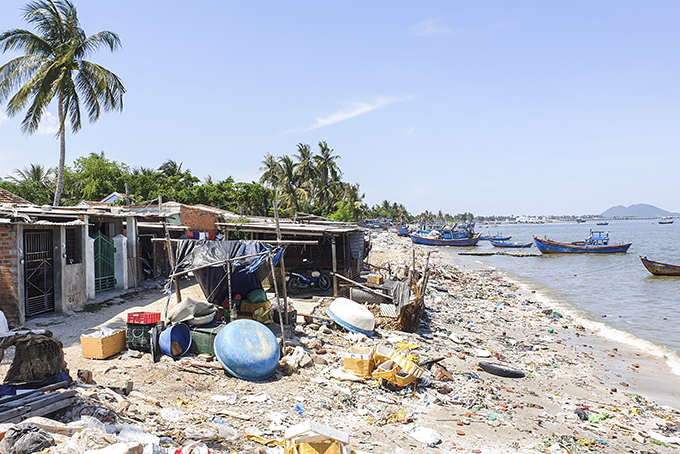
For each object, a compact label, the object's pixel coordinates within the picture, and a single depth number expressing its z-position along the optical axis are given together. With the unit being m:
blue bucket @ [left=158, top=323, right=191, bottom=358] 7.79
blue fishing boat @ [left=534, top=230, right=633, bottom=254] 40.62
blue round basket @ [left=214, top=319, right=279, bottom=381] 7.25
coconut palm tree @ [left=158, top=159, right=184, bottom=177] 50.34
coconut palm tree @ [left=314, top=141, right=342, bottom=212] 45.72
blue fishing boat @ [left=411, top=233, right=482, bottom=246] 52.50
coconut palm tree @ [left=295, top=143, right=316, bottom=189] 43.19
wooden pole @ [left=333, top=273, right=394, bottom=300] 13.20
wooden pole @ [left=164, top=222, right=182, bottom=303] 9.34
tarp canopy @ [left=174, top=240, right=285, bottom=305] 9.47
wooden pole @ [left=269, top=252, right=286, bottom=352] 8.50
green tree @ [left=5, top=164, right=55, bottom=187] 33.83
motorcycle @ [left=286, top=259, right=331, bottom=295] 14.40
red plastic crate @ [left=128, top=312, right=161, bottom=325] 7.98
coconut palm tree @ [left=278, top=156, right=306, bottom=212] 38.25
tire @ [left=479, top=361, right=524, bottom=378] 9.26
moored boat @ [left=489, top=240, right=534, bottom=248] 48.72
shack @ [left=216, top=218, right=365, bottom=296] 14.84
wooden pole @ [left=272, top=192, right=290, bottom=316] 9.01
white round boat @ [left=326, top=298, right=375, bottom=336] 10.65
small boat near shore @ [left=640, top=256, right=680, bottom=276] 26.41
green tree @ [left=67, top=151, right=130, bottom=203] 30.58
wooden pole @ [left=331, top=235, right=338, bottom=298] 13.31
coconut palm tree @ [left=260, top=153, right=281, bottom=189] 48.00
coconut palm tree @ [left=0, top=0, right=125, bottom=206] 17.56
